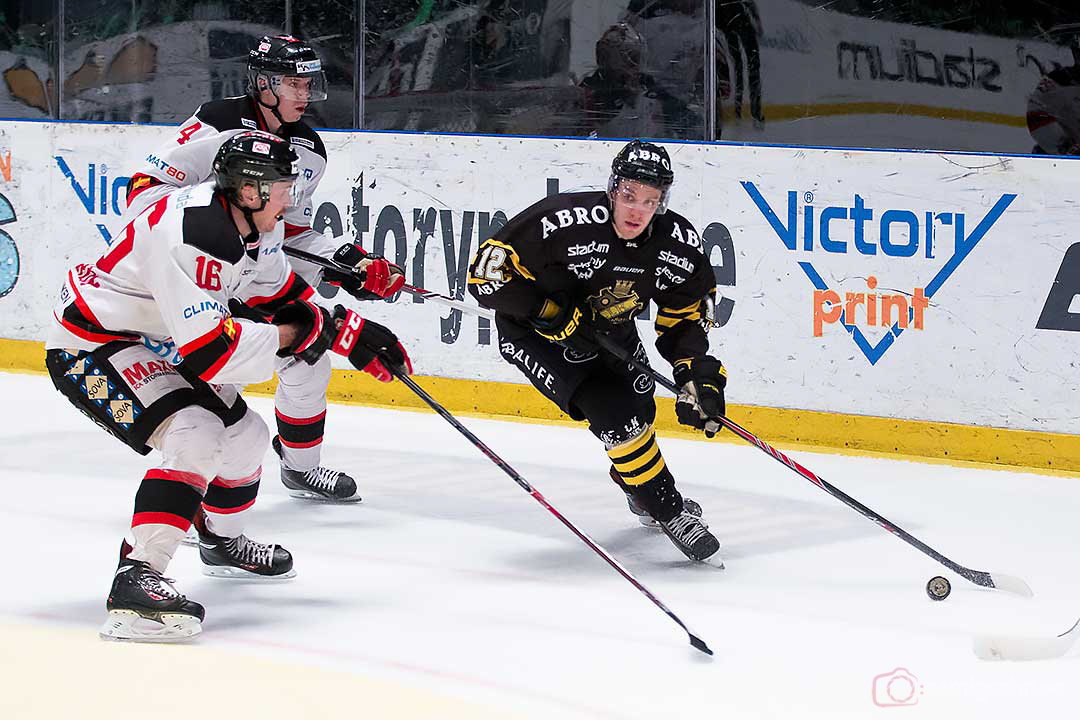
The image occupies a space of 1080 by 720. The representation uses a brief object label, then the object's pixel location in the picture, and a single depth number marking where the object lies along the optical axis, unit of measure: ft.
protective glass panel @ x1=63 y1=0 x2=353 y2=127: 44.73
